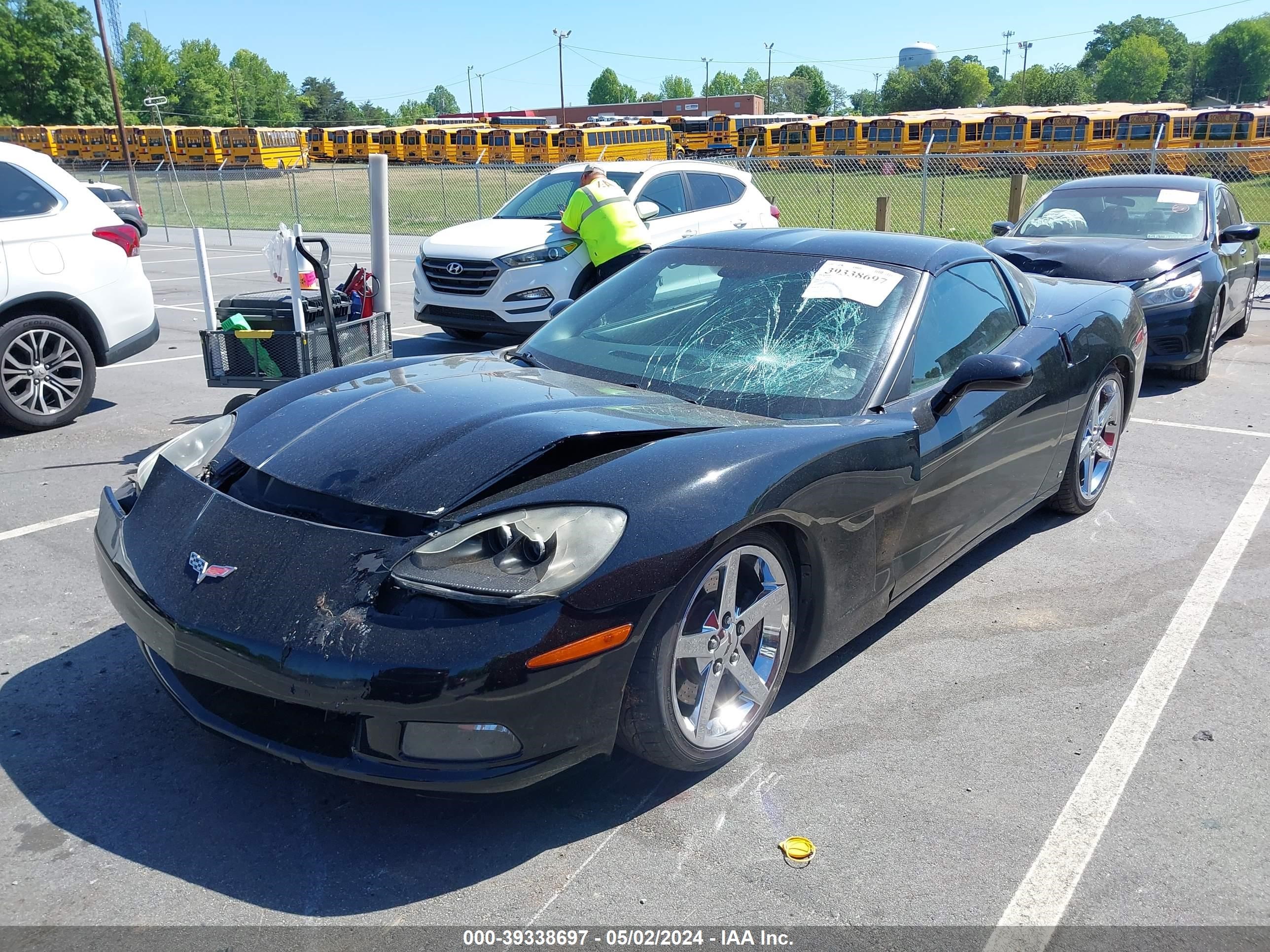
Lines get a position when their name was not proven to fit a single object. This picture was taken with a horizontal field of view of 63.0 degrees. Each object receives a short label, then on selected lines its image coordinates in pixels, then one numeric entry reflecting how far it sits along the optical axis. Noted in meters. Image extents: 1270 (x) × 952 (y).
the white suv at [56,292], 6.47
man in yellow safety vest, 8.89
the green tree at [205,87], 94.75
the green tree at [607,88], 158.62
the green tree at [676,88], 182.25
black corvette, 2.42
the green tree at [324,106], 117.62
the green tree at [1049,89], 93.25
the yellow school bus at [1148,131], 35.22
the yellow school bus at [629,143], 44.12
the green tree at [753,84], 161.75
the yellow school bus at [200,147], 53.47
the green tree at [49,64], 70.12
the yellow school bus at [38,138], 53.39
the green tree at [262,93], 108.56
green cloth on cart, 5.26
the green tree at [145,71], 92.88
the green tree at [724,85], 176.75
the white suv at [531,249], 9.36
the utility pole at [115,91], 30.40
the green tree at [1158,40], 121.38
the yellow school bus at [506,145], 47.22
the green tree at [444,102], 180.50
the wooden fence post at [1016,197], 15.14
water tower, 136.88
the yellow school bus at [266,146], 52.06
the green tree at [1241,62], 113.81
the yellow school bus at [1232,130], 33.34
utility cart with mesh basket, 5.21
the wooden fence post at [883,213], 14.81
